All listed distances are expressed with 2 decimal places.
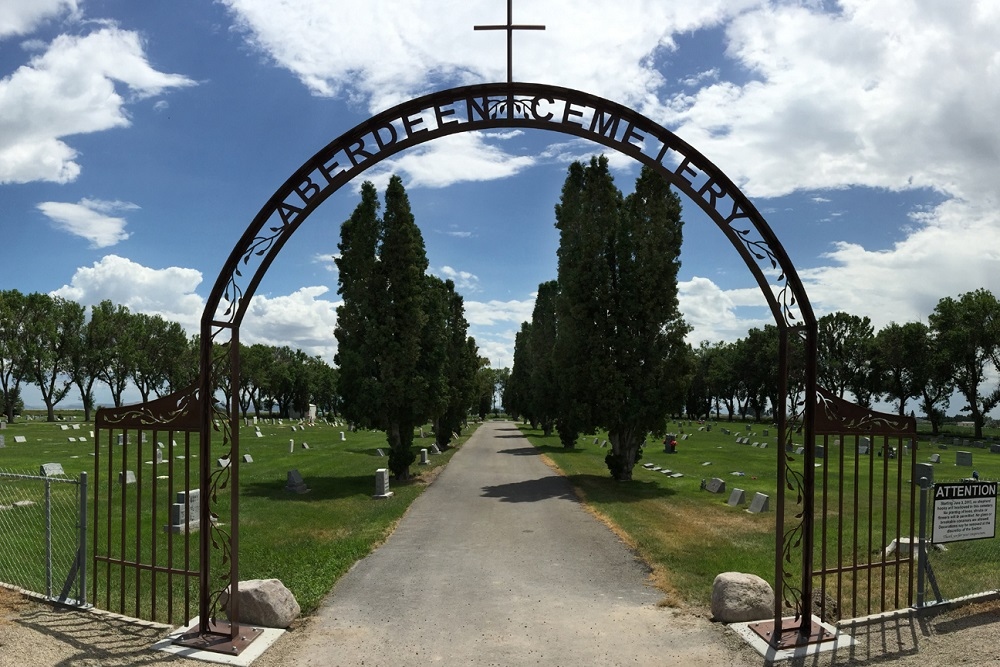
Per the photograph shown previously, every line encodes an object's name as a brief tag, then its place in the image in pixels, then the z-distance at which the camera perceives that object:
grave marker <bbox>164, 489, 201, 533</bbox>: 14.12
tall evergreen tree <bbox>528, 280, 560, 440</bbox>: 41.59
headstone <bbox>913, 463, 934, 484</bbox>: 11.46
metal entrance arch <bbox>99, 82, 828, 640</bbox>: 7.18
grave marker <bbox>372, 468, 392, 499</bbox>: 19.64
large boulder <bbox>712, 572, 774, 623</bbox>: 8.09
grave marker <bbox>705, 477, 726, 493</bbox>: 21.92
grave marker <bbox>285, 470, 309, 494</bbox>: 21.08
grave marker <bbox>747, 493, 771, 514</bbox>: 17.80
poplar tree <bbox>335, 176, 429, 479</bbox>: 22.59
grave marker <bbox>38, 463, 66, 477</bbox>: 21.05
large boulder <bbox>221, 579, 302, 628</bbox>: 7.86
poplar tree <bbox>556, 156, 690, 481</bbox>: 22.64
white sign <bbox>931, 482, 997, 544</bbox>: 8.58
